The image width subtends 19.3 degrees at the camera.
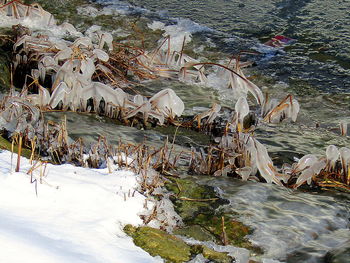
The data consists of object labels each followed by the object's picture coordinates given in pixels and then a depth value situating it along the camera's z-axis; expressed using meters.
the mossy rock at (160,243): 4.53
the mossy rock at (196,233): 5.15
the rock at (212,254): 4.76
